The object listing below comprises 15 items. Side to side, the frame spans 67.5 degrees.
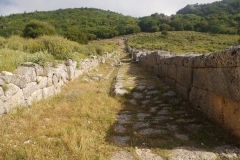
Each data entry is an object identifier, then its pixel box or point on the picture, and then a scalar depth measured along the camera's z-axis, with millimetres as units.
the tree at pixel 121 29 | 71688
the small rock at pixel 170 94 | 6592
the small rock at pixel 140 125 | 4266
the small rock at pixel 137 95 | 6768
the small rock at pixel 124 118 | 4527
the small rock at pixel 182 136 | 3621
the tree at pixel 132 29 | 74562
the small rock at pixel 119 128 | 3951
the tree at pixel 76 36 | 18608
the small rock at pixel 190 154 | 2922
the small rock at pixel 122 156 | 2949
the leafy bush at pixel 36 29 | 15906
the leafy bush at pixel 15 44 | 8573
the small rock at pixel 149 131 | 3863
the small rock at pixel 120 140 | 3404
